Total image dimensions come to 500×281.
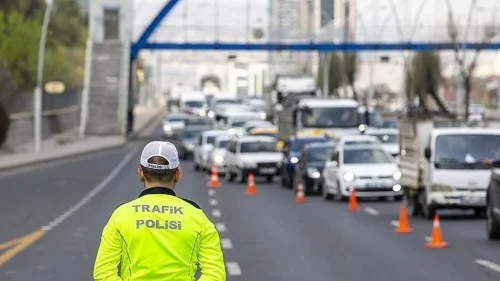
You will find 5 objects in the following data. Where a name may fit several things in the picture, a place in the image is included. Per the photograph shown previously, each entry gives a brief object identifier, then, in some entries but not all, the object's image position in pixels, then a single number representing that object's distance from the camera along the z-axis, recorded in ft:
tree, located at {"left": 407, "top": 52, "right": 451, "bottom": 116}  394.52
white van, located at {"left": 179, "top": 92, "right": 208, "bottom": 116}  428.35
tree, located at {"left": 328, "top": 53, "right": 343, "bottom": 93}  477.69
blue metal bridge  341.62
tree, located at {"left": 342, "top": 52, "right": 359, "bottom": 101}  454.40
